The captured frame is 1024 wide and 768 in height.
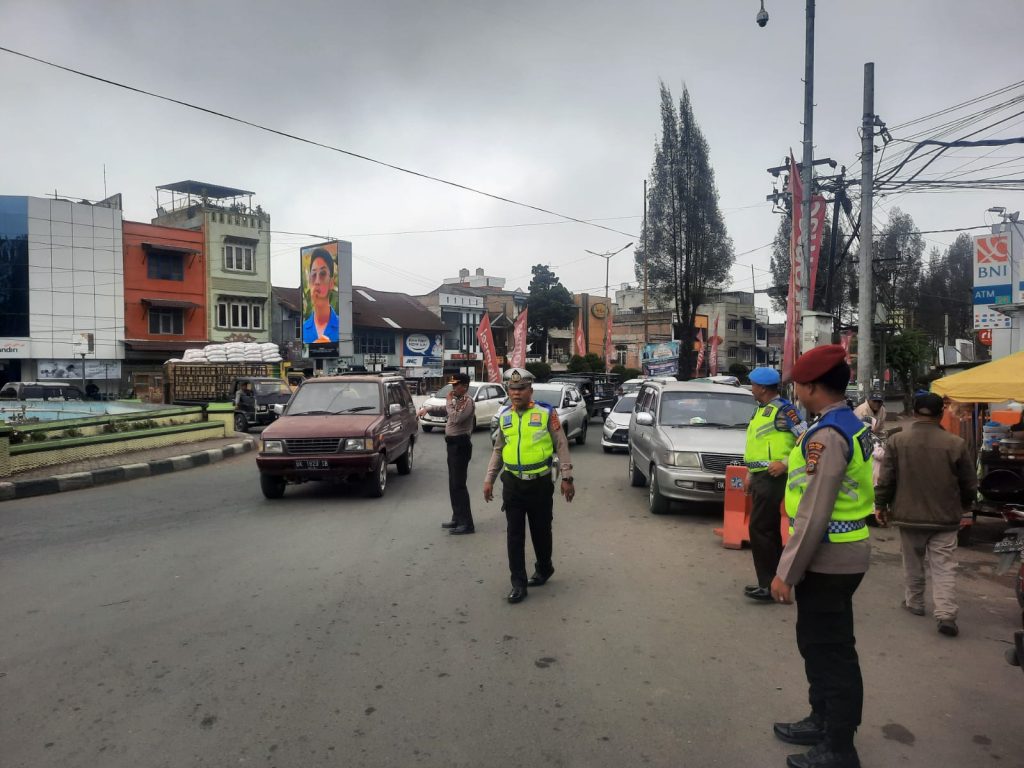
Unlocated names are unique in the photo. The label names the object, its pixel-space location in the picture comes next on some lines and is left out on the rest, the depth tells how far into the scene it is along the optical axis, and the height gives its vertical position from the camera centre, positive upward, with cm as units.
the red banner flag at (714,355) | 3782 +87
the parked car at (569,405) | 1788 -86
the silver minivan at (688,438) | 870 -88
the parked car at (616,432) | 1675 -142
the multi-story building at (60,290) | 3344 +403
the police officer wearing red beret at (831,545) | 309 -77
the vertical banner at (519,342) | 2952 +124
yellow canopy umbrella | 806 -15
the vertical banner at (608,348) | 4831 +206
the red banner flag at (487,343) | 2783 +117
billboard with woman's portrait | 4200 +467
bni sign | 1627 +223
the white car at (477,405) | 2208 -108
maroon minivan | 975 -90
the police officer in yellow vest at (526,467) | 565 -77
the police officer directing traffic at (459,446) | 812 -88
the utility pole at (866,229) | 1460 +292
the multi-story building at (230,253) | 4044 +697
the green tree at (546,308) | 5709 +511
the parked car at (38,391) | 2220 -60
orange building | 3703 +410
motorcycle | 349 -114
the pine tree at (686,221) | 3838 +823
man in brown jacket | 516 -95
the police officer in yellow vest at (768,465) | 559 -75
